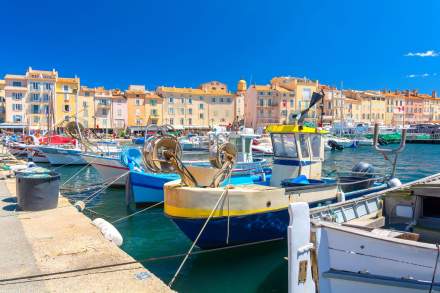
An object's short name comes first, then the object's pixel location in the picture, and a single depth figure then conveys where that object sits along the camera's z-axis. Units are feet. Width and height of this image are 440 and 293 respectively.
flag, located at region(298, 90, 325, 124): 39.68
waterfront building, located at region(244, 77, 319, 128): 308.40
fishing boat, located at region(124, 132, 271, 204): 48.47
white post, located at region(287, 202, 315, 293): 16.84
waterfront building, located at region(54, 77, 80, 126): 259.80
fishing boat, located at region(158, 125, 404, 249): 27.20
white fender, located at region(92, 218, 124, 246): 27.46
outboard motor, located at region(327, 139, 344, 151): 196.87
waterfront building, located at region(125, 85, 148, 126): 282.15
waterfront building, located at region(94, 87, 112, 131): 271.28
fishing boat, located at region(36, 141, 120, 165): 107.34
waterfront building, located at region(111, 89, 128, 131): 273.54
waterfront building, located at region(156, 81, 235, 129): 296.10
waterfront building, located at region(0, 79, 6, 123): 261.85
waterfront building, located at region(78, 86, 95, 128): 268.21
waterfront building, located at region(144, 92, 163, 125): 285.43
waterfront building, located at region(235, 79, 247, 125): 315.78
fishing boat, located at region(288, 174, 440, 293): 15.51
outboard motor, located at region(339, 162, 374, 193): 40.91
